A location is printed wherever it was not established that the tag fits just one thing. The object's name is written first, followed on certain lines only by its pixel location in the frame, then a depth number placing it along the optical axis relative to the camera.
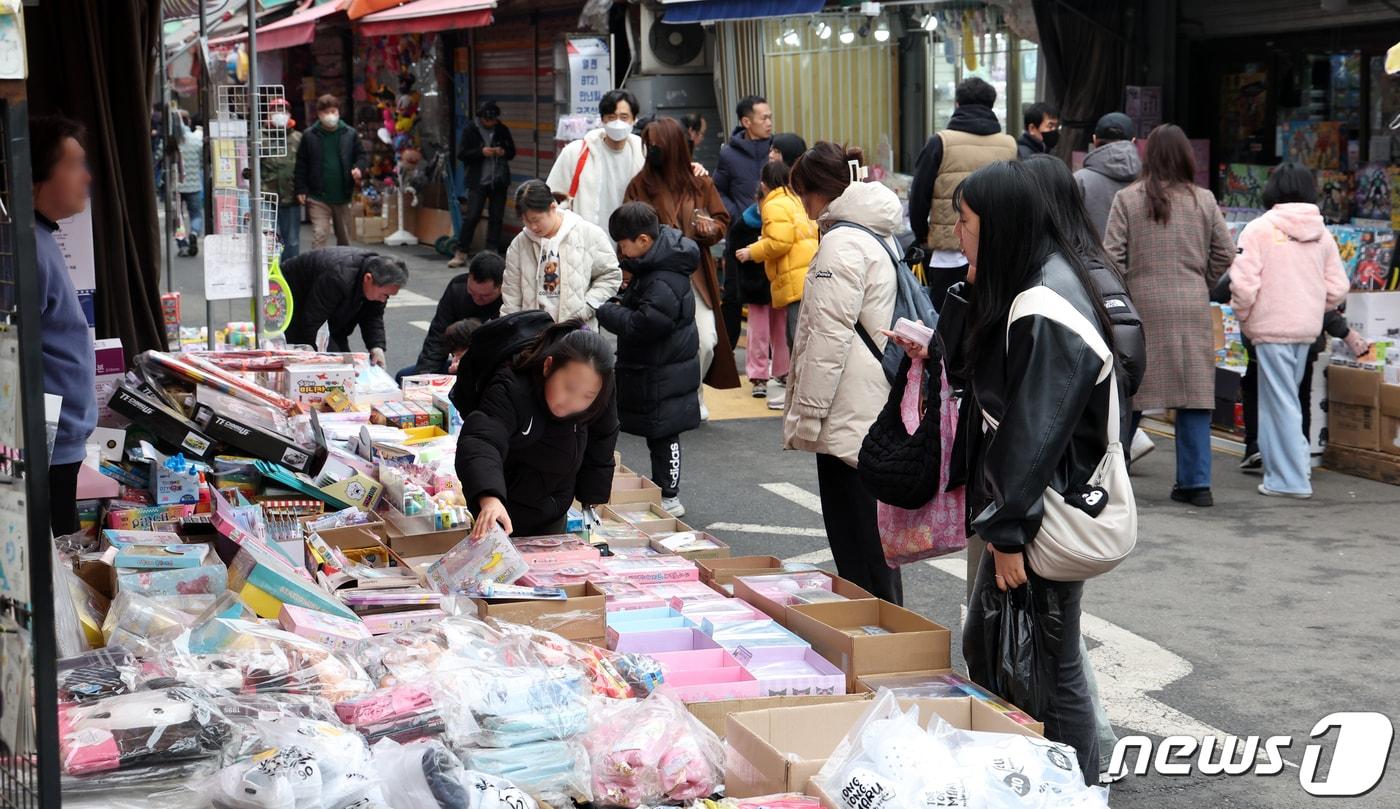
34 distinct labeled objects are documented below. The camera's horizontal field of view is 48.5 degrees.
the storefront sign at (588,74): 15.42
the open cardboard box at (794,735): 3.45
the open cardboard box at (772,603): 4.63
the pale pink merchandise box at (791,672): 4.04
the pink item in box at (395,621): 4.21
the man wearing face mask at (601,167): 10.21
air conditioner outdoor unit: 15.16
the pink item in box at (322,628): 3.86
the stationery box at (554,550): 4.96
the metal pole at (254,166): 8.02
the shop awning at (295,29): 21.47
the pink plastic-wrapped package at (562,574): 4.67
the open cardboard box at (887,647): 4.11
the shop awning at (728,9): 12.77
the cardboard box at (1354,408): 8.47
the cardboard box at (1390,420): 8.34
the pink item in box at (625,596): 4.68
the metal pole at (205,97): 8.53
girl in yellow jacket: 9.48
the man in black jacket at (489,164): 18.75
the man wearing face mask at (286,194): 15.80
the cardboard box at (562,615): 4.23
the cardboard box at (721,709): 3.81
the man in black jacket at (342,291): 8.23
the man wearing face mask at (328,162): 15.59
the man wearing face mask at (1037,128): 11.48
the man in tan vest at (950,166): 9.96
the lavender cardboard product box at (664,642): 4.37
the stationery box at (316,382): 7.16
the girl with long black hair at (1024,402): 3.66
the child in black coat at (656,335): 7.55
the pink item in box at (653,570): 5.02
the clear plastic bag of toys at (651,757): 3.45
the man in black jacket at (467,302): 8.05
